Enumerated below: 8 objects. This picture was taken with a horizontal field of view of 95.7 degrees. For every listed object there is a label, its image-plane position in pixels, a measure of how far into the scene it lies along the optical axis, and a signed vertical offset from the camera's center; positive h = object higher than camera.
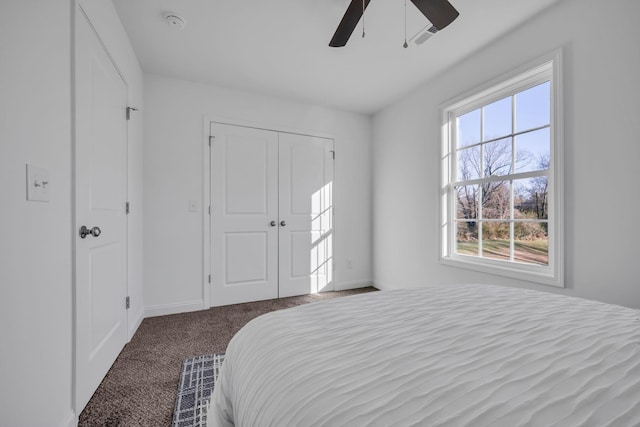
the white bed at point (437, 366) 0.49 -0.33
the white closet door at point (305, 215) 3.50 -0.02
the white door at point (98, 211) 1.45 +0.01
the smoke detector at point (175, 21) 2.08 +1.41
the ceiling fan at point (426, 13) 1.59 +1.16
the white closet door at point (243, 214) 3.15 -0.01
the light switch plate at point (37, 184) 1.03 +0.11
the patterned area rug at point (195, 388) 1.42 -1.01
